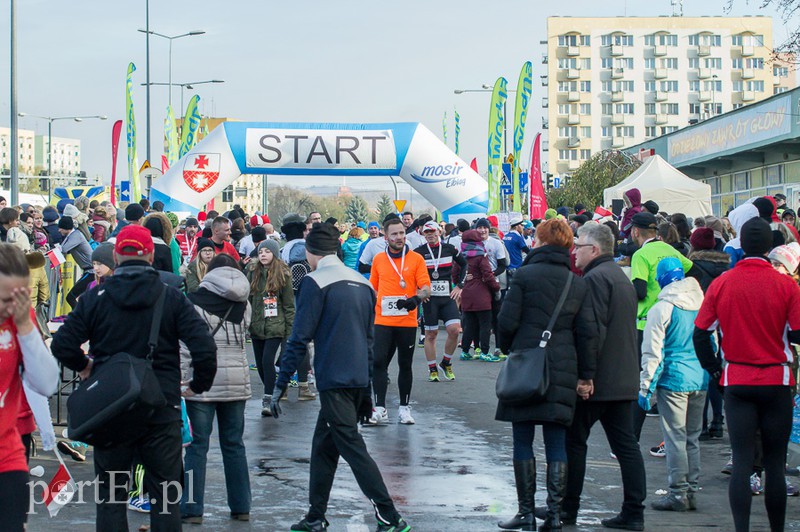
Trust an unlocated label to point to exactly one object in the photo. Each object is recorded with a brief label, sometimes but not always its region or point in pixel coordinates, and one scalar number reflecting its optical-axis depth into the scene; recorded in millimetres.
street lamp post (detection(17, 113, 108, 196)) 79556
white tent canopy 24719
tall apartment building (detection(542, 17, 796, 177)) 126188
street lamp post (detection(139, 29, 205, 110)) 45822
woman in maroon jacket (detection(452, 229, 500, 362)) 16562
